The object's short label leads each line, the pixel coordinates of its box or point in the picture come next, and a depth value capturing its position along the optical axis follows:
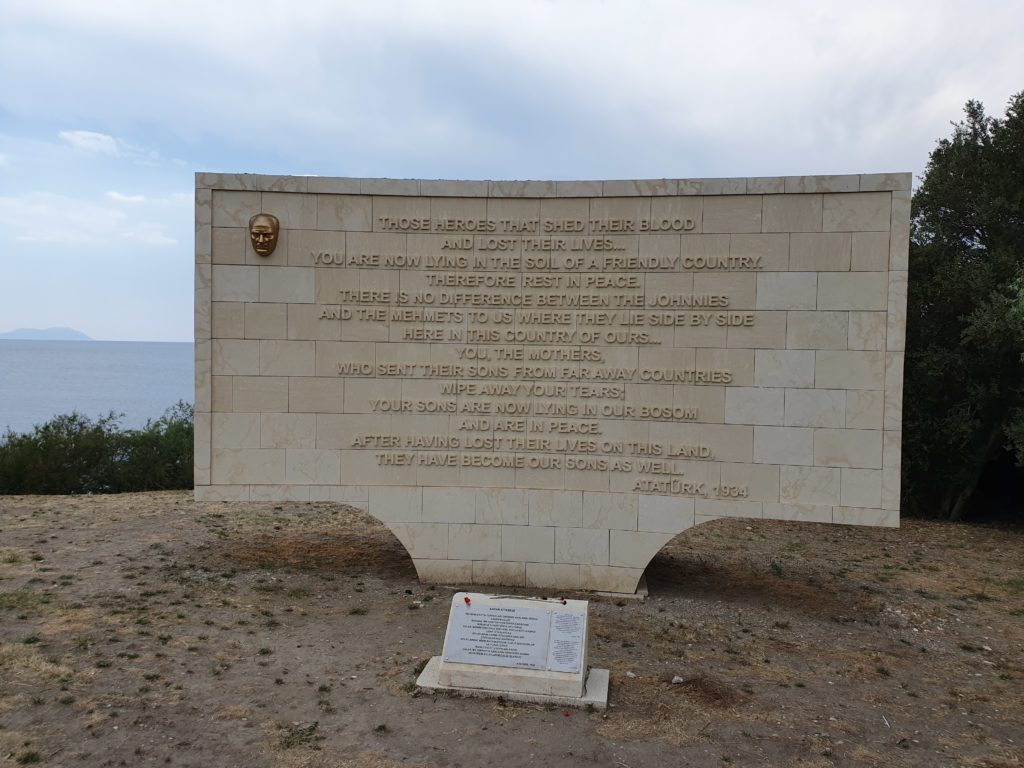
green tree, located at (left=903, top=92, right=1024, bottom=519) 16.67
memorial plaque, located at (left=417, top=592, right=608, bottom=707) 7.05
